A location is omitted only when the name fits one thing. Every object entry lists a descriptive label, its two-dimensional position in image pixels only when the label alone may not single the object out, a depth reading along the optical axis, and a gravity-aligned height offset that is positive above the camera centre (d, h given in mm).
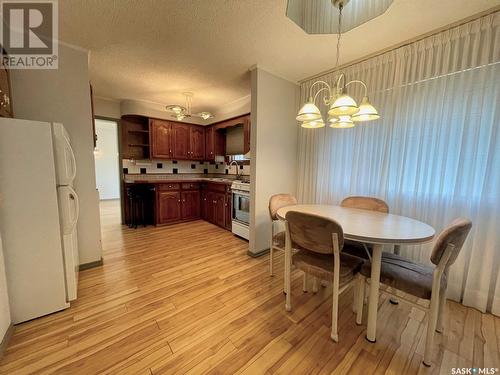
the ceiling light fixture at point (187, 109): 3309 +953
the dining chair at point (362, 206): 1891 -378
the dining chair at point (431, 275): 1175 -695
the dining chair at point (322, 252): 1347 -659
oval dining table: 1259 -407
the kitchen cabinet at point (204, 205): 4473 -854
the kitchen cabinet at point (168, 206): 4061 -831
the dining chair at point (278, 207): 2131 -436
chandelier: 1350 +429
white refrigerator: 1447 -403
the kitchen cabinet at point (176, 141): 4203 +551
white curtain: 1691 +289
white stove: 3246 -678
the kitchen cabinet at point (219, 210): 3902 -841
